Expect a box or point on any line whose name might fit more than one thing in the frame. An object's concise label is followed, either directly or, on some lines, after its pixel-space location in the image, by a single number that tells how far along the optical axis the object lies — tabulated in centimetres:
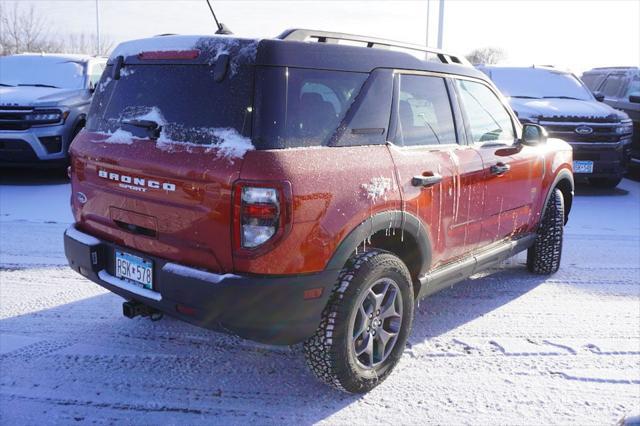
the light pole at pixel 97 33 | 3204
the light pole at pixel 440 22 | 2047
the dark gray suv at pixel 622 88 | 1067
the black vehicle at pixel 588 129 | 880
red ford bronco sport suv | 267
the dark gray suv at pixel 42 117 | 839
